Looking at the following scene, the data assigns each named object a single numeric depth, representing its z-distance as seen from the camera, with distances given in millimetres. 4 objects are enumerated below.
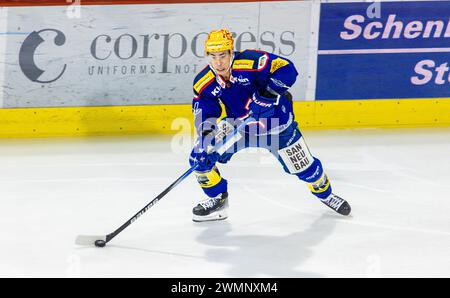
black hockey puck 11055
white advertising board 15641
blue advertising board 16500
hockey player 11242
